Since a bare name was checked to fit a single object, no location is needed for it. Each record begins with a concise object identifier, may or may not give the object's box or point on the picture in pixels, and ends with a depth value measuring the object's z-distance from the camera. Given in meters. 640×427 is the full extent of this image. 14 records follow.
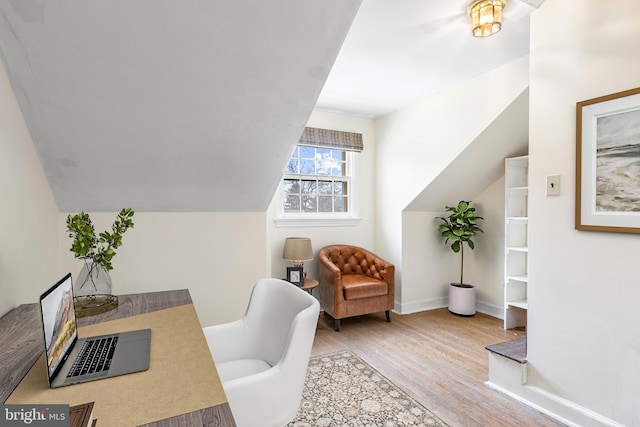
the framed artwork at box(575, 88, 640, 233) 1.54
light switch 1.83
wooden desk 0.69
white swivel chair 1.06
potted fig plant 3.65
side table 3.23
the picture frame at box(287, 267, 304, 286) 3.31
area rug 1.87
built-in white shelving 3.33
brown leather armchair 3.31
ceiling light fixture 1.85
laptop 0.81
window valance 3.75
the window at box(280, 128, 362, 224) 3.85
